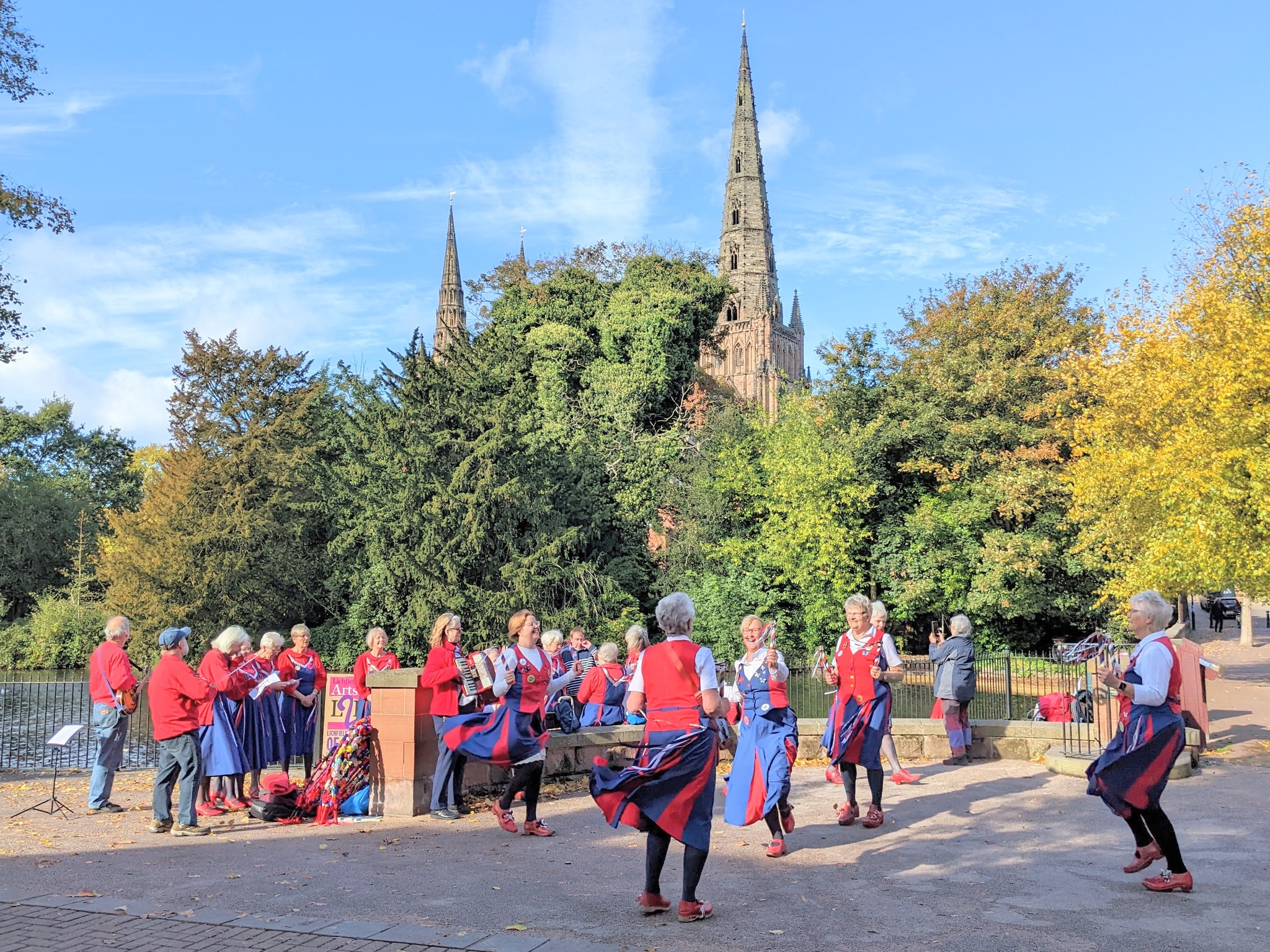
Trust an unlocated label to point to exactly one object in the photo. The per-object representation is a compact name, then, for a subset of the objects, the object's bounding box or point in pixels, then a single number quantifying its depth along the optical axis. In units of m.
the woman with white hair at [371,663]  9.98
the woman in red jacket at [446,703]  9.66
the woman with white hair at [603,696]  13.70
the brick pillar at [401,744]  9.69
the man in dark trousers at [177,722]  8.96
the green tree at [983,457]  29.69
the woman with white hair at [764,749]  7.78
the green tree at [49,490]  48.34
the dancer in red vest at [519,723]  8.70
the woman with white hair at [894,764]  10.84
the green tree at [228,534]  31.62
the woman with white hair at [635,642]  12.12
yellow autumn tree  18.78
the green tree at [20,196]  17.84
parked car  49.06
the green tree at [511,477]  28.56
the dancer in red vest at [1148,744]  6.64
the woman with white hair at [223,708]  9.65
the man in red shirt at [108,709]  10.15
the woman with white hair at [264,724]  10.88
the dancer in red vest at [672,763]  6.25
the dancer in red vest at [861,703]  8.93
